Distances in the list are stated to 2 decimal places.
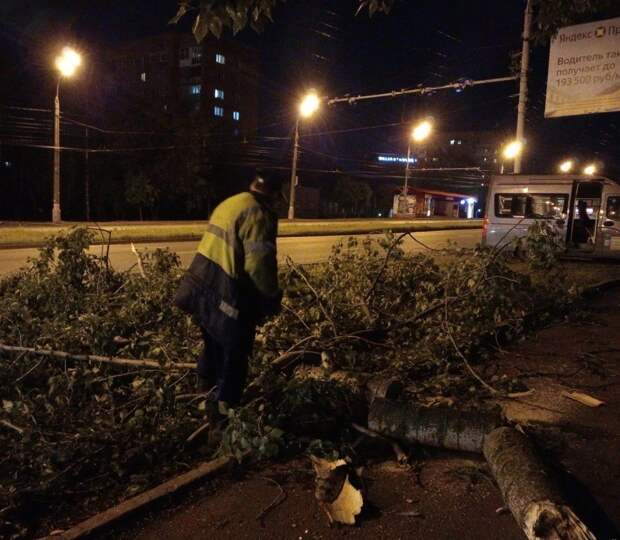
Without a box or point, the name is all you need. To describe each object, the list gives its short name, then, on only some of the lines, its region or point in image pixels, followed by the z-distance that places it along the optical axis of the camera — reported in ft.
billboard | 44.60
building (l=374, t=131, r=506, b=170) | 238.89
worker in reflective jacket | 11.90
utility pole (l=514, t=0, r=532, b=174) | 50.80
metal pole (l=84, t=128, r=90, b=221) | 119.77
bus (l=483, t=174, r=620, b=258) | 50.60
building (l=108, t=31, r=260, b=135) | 243.19
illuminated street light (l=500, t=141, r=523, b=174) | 59.06
